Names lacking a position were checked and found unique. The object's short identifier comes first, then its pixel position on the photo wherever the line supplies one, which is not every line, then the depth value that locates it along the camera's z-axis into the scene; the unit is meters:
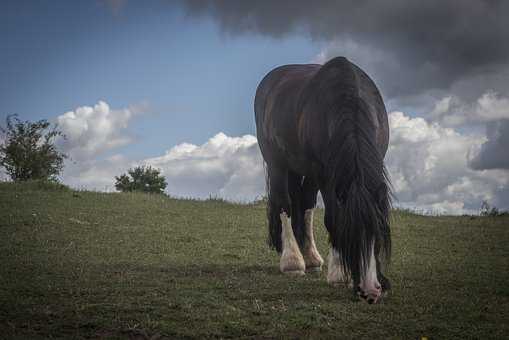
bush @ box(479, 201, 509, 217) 18.47
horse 5.93
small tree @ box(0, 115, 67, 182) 30.00
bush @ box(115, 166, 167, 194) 34.97
